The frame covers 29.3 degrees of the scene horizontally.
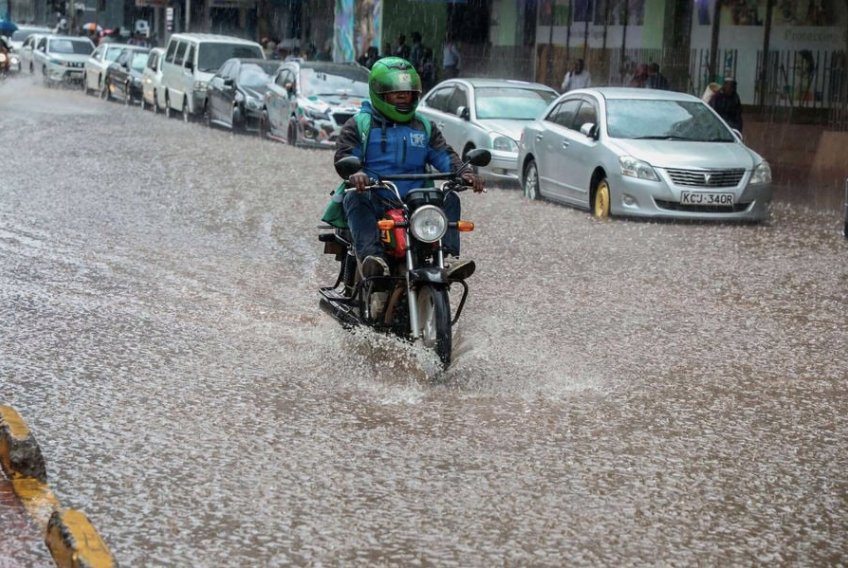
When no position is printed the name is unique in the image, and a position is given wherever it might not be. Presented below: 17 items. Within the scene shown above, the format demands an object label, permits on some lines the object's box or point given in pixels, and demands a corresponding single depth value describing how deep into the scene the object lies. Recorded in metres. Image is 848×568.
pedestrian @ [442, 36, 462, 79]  35.75
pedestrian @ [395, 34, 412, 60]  36.16
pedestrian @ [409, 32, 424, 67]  35.56
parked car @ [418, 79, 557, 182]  20.84
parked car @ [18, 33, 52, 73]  49.66
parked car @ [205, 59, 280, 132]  29.70
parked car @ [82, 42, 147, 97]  43.06
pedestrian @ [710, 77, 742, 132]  23.33
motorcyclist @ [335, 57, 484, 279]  8.55
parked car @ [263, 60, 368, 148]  26.06
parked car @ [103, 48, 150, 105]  39.85
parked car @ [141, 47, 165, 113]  36.44
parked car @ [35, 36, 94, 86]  47.69
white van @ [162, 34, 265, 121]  33.41
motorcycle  8.06
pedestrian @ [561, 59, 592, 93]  29.17
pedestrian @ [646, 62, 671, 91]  26.45
